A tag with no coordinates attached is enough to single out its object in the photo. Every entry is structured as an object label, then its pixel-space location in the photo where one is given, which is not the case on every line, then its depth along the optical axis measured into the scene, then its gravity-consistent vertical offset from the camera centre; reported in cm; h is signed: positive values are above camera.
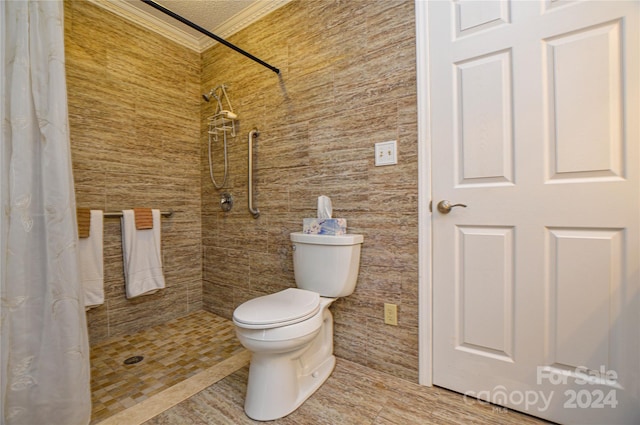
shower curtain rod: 137 +94
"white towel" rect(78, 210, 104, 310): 183 -32
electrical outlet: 154 -56
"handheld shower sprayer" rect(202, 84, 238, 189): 229 +70
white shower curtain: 100 -7
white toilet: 123 -50
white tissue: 168 +1
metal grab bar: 210 +27
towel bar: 199 -1
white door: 108 +0
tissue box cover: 160 -10
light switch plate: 153 +28
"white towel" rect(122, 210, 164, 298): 207 -33
